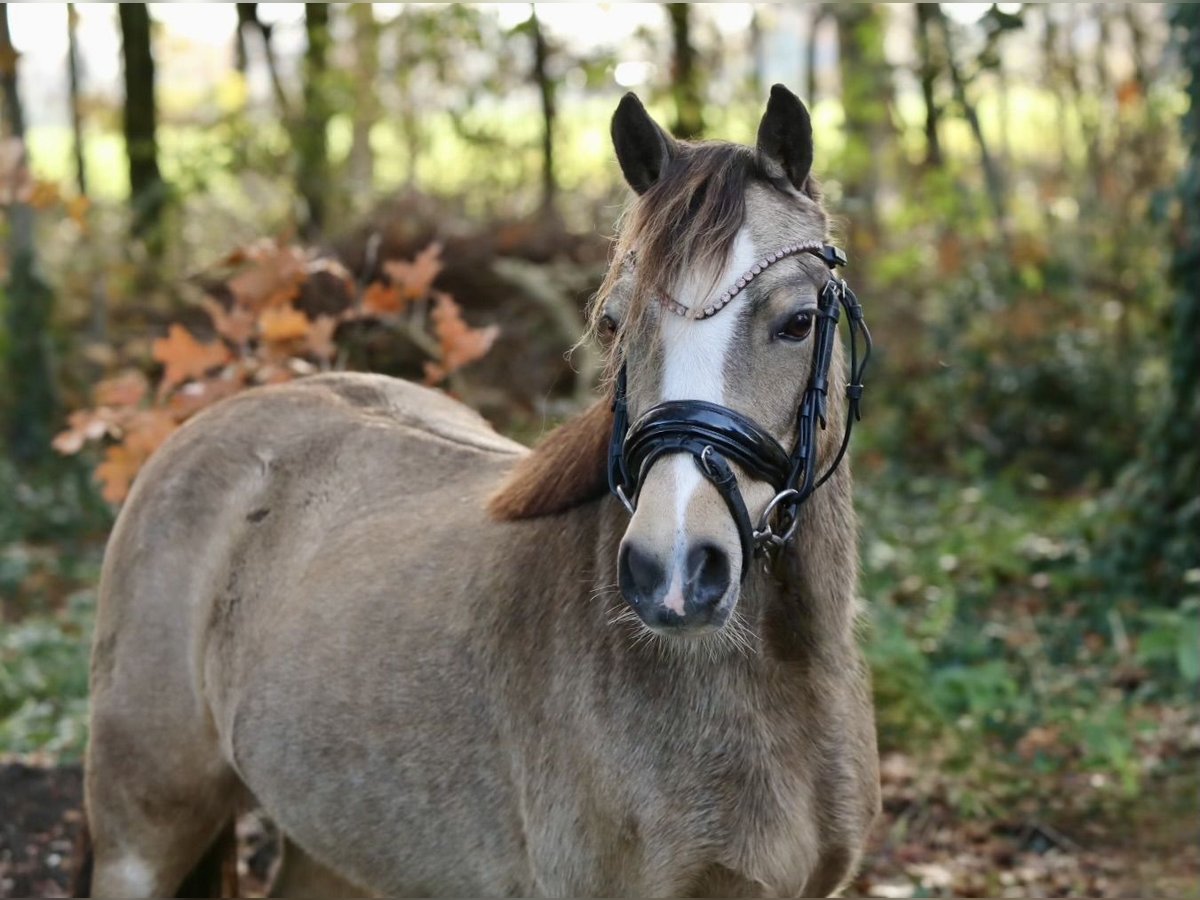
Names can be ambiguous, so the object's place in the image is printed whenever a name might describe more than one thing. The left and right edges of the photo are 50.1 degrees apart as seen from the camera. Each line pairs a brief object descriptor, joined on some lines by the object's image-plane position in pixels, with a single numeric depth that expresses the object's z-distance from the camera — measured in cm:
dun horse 253
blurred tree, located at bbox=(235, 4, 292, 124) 1314
